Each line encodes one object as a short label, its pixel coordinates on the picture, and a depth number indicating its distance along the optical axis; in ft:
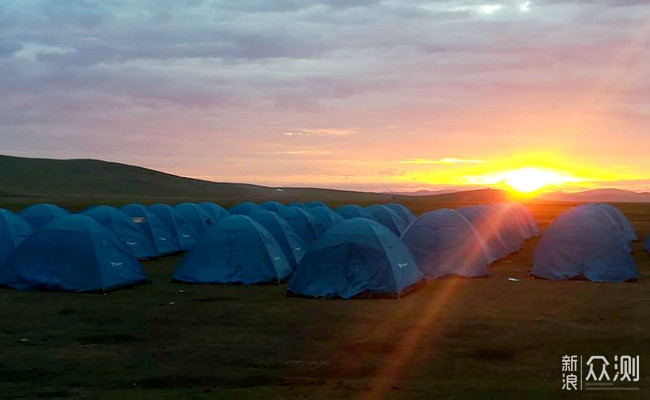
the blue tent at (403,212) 144.15
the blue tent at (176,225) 107.04
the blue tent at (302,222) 103.65
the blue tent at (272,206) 124.57
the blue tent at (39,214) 97.50
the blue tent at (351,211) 130.36
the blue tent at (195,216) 116.67
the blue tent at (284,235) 81.97
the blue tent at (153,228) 98.95
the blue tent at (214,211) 129.90
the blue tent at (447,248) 75.92
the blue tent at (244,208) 131.35
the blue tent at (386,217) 129.59
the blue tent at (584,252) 73.10
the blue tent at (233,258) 70.28
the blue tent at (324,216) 112.79
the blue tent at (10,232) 74.74
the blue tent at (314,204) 132.46
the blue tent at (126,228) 90.74
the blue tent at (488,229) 97.04
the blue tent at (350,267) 62.06
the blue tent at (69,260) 65.16
